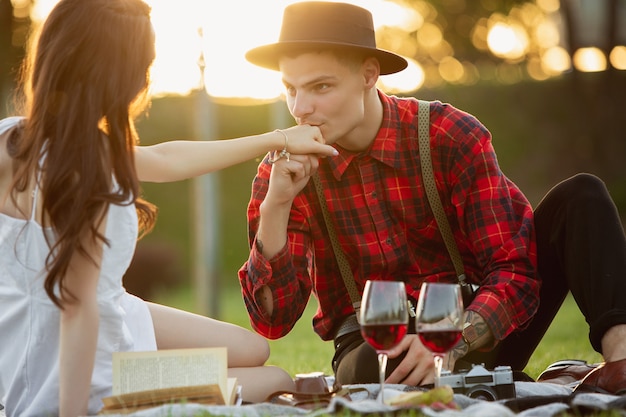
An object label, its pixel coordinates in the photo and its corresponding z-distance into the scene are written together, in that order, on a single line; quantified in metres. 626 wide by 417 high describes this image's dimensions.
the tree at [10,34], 18.12
